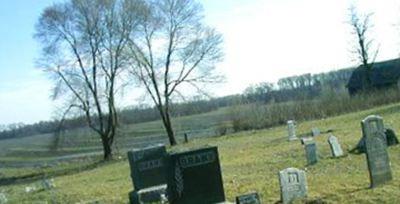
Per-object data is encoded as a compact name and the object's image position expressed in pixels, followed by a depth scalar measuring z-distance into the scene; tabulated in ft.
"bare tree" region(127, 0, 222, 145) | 166.20
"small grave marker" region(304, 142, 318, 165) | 62.54
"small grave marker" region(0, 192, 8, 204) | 74.10
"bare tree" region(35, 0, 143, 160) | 151.64
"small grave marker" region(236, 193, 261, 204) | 39.34
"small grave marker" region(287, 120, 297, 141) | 102.12
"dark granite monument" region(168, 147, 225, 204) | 40.73
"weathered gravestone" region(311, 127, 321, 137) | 98.30
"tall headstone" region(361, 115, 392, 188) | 43.52
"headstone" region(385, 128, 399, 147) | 66.95
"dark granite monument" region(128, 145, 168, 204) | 52.95
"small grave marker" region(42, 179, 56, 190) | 86.45
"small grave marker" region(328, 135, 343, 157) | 65.57
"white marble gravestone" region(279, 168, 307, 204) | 42.11
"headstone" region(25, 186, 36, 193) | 87.69
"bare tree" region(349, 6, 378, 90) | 230.68
